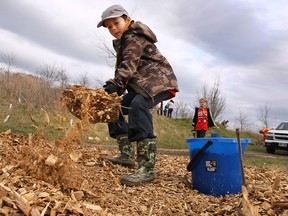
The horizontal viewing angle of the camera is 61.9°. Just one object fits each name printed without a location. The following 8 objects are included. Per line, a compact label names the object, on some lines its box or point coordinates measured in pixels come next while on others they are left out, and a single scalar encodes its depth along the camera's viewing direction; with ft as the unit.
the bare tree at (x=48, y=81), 38.93
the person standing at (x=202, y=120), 21.02
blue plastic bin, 7.22
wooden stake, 6.43
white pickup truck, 32.01
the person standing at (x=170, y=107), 55.76
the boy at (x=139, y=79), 7.38
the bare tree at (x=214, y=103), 70.86
